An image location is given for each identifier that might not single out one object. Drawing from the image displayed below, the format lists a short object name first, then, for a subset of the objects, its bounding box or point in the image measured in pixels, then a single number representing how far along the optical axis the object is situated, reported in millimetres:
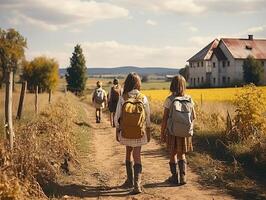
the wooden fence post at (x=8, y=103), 8673
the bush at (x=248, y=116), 11914
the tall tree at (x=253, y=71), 64312
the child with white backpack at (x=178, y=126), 8352
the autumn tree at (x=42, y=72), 79688
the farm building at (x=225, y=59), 73562
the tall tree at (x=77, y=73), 71625
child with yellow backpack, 7984
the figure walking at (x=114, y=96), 16750
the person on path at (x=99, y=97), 19594
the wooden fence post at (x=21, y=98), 15789
